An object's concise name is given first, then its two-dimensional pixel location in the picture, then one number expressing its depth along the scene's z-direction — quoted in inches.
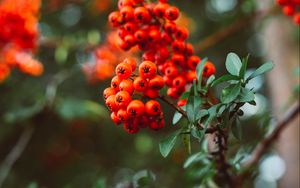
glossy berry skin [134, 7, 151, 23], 11.2
